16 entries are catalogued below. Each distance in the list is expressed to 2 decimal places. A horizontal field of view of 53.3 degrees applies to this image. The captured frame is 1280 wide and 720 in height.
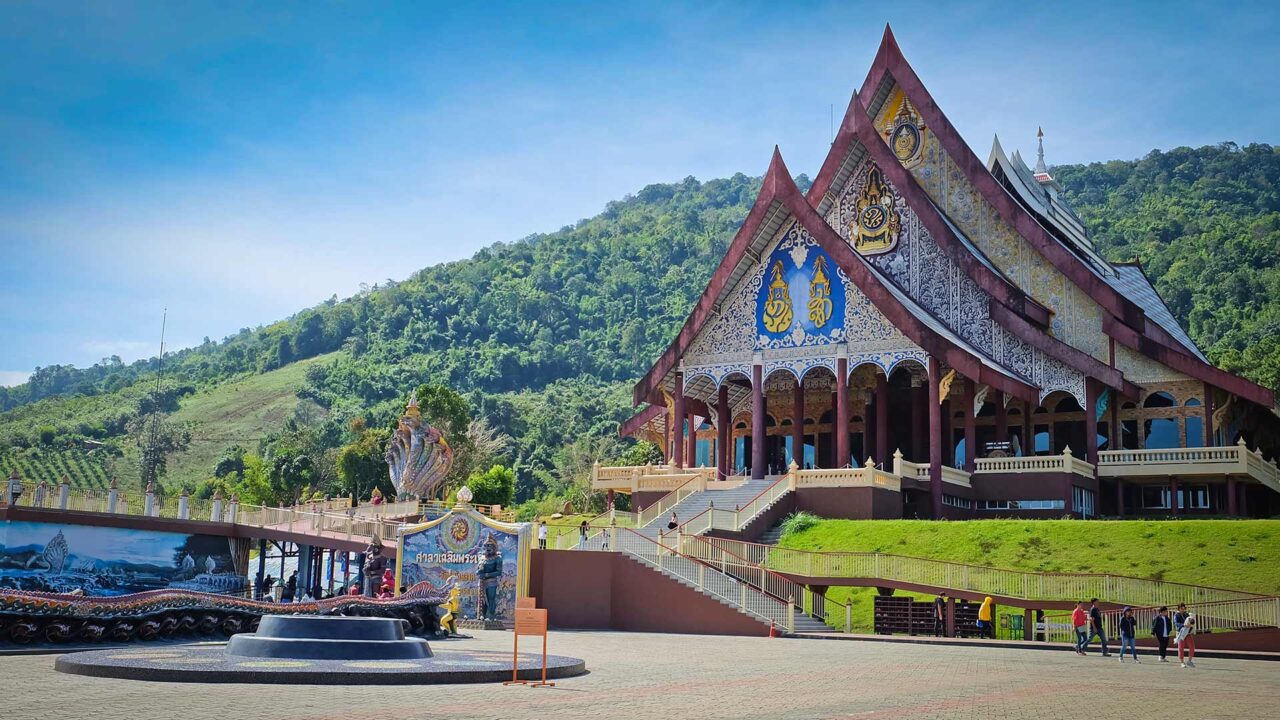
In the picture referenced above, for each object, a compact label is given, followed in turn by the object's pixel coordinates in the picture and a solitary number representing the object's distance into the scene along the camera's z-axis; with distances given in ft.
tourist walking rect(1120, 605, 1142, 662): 74.33
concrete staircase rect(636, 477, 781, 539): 115.34
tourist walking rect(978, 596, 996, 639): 86.33
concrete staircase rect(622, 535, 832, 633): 91.30
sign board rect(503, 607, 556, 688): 50.57
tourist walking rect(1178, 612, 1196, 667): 70.90
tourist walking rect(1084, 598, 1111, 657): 76.33
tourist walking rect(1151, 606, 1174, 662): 74.18
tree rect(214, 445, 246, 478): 310.65
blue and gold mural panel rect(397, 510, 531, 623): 91.25
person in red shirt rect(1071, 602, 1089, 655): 78.12
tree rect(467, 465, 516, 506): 196.03
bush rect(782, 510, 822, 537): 112.98
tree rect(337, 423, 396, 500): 225.97
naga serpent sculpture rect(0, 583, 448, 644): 61.36
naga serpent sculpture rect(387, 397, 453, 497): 144.66
